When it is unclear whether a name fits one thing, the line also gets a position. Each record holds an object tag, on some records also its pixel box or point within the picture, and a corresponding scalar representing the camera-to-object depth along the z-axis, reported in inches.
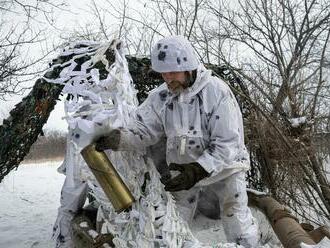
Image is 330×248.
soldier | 115.6
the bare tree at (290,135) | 183.2
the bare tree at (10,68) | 312.7
